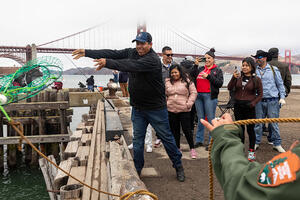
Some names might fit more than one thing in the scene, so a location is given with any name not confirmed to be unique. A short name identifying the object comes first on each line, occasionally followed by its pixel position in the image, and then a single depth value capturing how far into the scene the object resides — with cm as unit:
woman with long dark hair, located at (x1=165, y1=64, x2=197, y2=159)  440
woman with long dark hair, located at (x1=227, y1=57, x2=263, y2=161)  431
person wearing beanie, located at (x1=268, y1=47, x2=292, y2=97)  546
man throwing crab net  313
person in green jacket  75
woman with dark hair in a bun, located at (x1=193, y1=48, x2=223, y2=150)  482
